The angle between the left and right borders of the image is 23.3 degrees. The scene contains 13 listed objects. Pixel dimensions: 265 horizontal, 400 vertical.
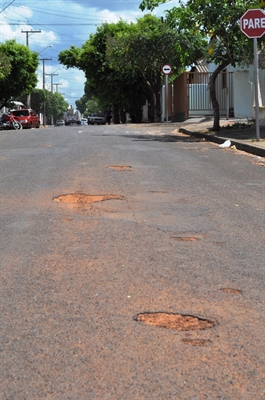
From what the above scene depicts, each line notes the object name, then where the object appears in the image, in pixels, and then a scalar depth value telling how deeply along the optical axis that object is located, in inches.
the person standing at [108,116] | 2277.8
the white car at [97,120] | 2235.7
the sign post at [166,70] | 1249.8
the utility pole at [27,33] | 2591.0
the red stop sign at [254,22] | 559.8
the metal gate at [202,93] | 1286.9
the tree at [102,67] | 1829.5
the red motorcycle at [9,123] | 1492.4
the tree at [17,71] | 2091.5
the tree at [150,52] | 1393.9
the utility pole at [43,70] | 3409.2
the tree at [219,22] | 679.7
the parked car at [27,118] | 1572.3
